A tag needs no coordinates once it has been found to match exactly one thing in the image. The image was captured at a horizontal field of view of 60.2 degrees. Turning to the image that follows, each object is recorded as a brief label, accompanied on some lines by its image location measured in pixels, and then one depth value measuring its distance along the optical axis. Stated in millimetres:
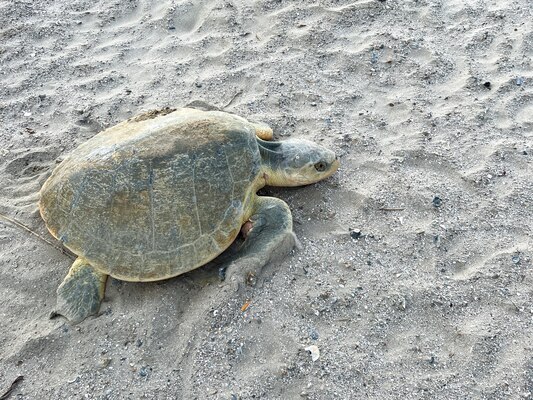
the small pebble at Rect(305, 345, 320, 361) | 1901
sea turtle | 2152
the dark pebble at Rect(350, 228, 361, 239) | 2361
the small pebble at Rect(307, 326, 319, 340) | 1966
